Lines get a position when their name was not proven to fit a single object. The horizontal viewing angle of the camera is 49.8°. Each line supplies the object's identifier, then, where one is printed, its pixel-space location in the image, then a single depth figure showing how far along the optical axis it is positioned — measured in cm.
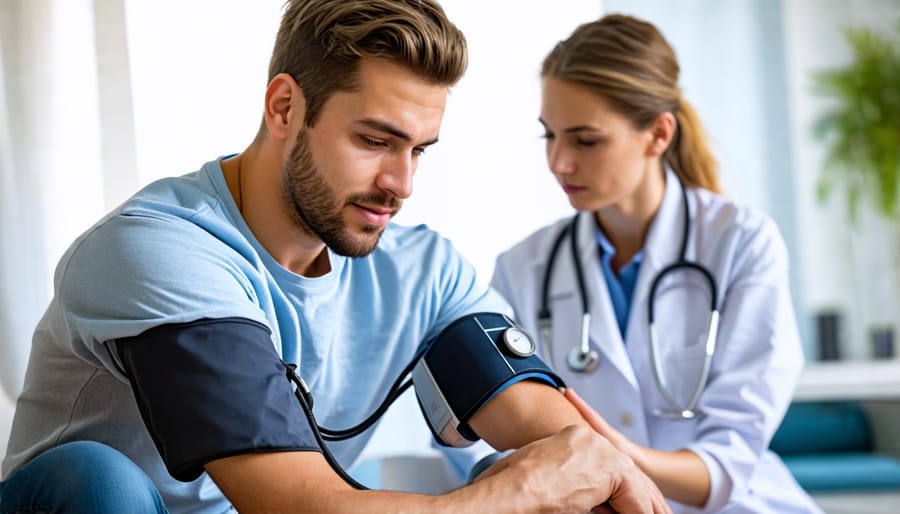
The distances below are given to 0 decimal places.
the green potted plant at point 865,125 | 302
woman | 163
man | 93
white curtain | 185
